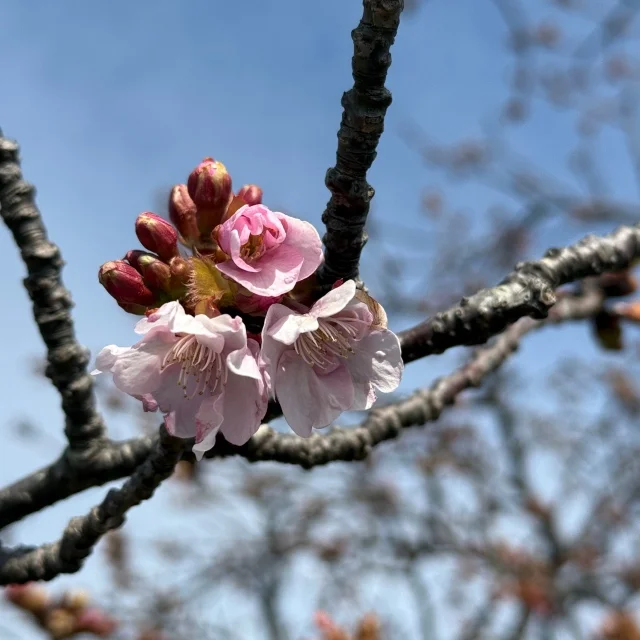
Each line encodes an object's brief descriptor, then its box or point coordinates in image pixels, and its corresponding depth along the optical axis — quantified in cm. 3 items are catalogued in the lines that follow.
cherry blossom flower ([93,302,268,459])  14
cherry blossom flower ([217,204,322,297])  15
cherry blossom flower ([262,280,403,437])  15
